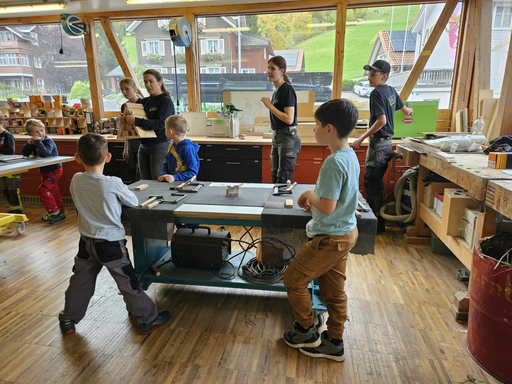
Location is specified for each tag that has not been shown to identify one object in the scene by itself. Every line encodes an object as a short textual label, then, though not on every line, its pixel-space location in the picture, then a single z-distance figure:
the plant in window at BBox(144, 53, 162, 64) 4.79
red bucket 1.41
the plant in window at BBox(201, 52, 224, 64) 4.59
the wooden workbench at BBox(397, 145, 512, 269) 1.59
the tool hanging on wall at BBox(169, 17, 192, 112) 3.88
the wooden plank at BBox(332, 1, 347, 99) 4.03
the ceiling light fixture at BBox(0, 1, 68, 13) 4.17
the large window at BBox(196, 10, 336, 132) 4.30
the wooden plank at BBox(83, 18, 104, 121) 4.71
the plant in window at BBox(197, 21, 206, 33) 4.51
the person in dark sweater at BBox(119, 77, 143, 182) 3.08
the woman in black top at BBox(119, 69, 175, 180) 2.86
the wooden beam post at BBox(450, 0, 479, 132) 3.73
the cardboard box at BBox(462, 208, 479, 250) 2.07
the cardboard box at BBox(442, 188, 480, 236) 2.21
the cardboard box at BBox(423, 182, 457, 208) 2.78
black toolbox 2.12
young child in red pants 3.56
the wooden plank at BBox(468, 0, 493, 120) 3.61
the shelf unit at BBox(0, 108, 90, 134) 4.89
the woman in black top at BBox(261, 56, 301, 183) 2.69
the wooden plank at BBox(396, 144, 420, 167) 2.99
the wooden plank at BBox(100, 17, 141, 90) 4.61
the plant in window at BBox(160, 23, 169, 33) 4.61
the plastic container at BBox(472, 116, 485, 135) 2.86
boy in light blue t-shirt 1.39
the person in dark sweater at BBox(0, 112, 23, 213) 3.72
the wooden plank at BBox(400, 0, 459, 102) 3.79
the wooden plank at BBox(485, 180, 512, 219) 1.47
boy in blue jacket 2.44
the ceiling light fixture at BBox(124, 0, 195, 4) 4.02
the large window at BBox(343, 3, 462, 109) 3.98
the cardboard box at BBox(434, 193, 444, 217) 2.62
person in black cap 2.95
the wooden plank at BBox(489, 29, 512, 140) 2.54
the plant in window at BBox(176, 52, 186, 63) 4.60
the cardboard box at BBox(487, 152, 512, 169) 1.87
